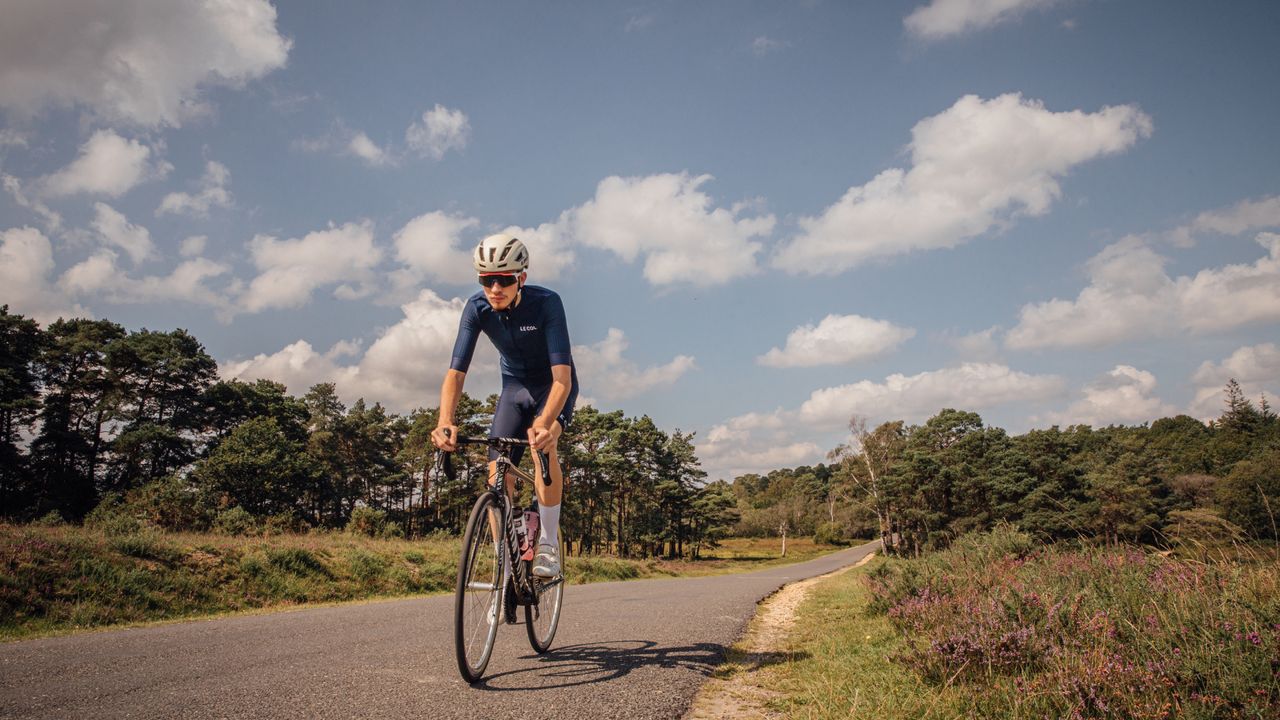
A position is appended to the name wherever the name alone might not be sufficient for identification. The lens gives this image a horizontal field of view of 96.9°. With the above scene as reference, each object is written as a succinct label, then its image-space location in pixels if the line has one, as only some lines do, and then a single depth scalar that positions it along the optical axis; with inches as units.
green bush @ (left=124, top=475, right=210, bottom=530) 1393.9
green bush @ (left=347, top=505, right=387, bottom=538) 1105.2
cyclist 174.9
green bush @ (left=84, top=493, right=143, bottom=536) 1472.7
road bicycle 159.5
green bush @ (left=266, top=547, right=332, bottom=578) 538.9
